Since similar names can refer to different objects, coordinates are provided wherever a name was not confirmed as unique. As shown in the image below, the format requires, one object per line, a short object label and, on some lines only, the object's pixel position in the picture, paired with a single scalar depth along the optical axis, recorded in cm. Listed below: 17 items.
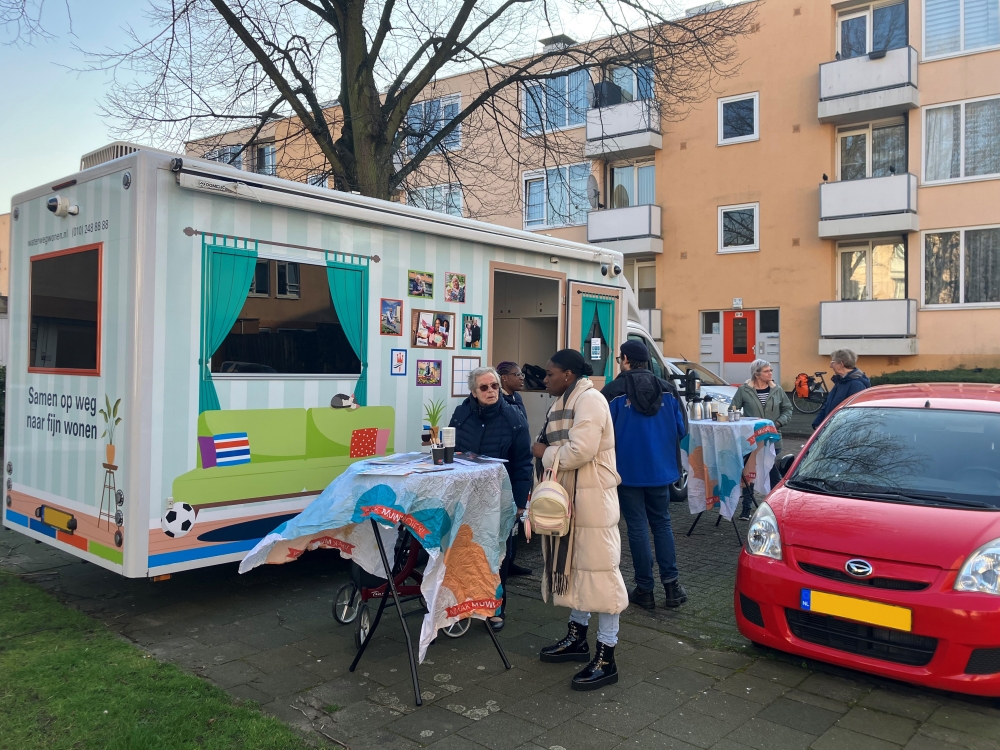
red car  372
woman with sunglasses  553
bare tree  1052
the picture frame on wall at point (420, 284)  627
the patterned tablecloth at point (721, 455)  713
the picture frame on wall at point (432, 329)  632
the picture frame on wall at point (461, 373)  667
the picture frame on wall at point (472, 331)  677
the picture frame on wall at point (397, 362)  616
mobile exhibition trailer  482
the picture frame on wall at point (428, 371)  639
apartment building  1833
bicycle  1947
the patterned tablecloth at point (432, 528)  404
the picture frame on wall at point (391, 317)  608
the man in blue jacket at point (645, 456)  520
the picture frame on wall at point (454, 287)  657
